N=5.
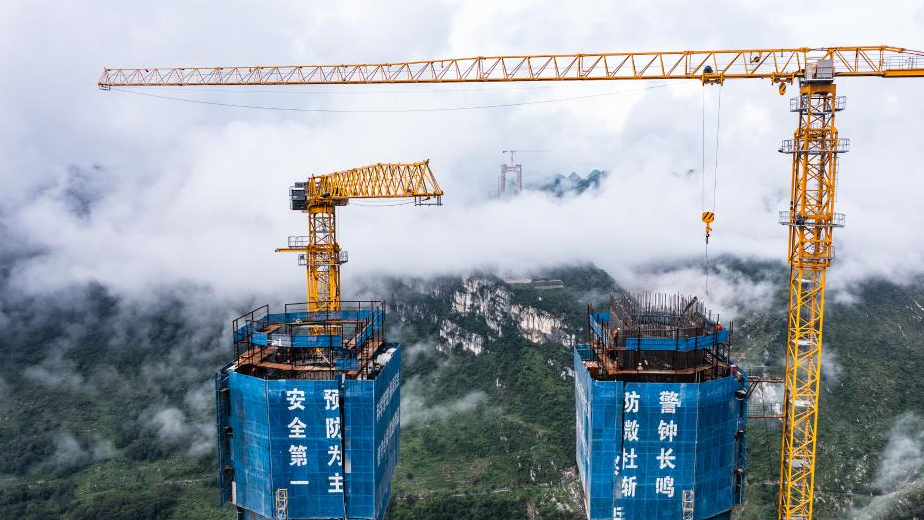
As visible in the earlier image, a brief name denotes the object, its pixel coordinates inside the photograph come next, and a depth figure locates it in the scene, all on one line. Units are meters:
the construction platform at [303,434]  48.75
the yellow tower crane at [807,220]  55.06
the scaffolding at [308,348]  51.44
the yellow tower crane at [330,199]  71.88
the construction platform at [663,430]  48.56
